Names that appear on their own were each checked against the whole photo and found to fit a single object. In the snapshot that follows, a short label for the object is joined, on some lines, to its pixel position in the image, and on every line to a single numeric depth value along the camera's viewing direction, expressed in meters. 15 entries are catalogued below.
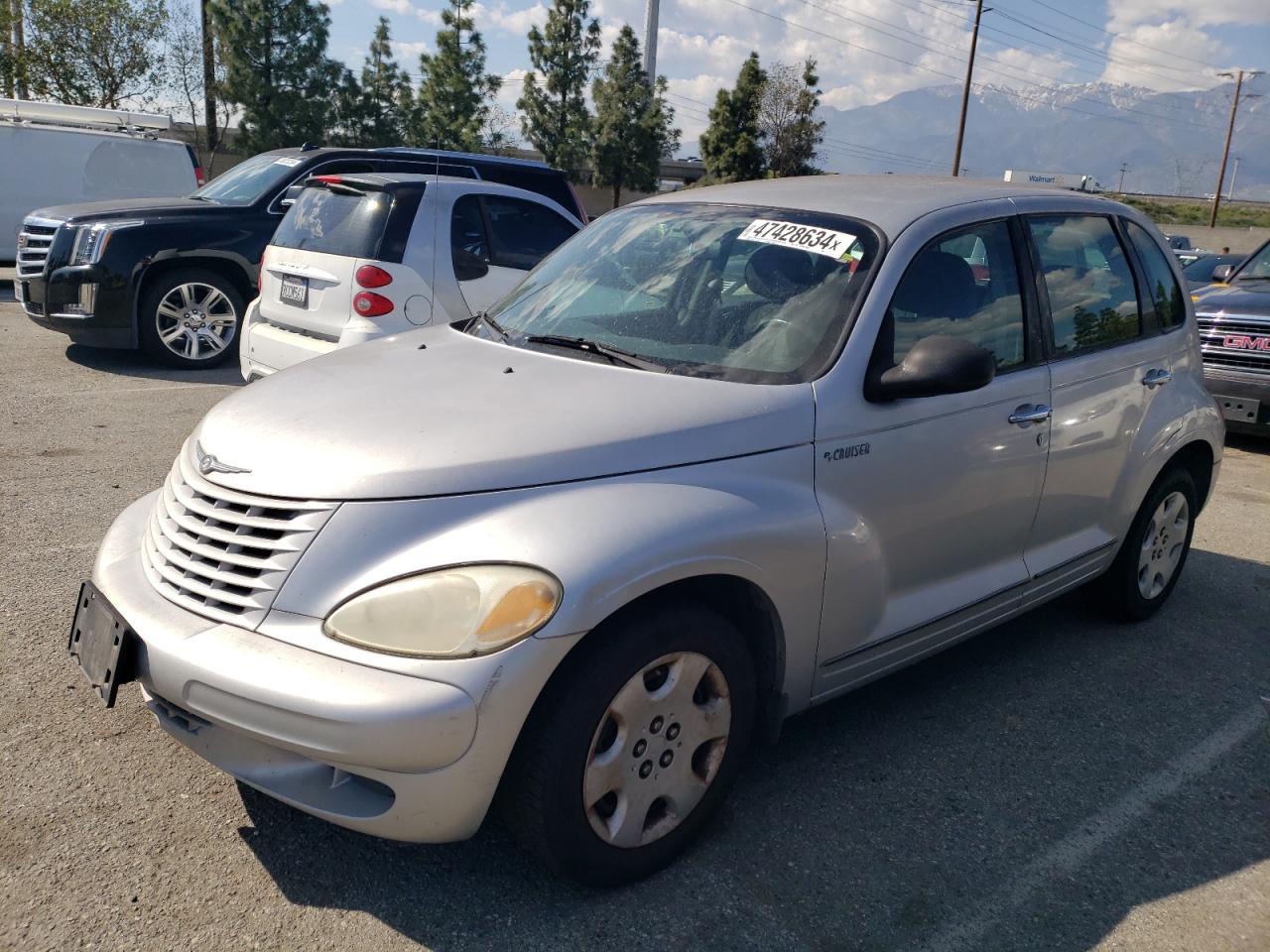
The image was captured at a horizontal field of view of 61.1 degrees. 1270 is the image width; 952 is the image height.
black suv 8.96
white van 12.93
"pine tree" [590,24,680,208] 47.91
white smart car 6.52
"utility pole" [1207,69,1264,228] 56.50
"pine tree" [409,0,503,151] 43.44
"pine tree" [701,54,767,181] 46.34
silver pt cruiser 2.35
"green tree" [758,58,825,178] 46.06
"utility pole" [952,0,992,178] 37.58
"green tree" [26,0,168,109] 26.75
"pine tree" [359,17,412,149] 40.16
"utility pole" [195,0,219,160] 28.34
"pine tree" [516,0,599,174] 48.09
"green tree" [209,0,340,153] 35.91
